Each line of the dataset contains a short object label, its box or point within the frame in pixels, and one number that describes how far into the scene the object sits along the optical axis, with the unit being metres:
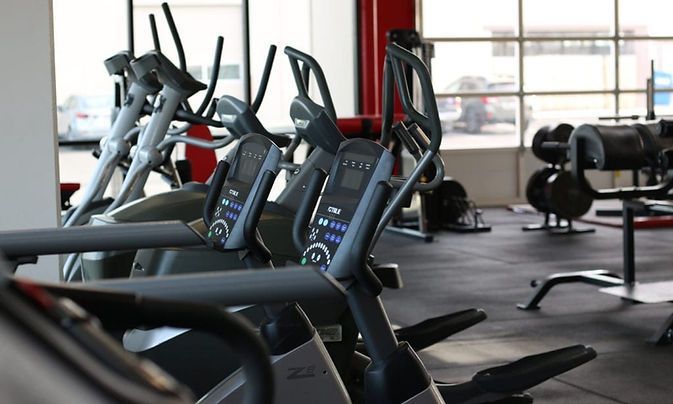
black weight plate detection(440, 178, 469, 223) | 9.80
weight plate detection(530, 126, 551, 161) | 7.96
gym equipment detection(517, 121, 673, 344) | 5.07
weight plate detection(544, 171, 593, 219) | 8.70
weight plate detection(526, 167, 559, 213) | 8.95
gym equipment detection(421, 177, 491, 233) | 9.77
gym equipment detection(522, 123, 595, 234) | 8.02
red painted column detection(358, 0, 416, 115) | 11.34
